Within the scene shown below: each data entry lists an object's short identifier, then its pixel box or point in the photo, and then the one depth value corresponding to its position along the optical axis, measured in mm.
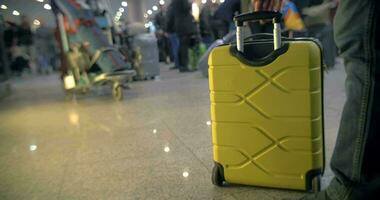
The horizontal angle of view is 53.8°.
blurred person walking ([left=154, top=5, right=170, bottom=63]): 9227
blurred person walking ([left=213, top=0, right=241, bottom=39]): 4795
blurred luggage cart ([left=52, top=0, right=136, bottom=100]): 3959
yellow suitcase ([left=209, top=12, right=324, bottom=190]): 1229
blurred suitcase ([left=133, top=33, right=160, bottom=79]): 5695
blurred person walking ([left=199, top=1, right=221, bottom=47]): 7609
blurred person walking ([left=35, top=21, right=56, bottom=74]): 11220
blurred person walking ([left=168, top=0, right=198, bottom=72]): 6617
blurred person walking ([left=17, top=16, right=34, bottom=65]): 9938
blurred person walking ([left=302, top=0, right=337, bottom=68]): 4340
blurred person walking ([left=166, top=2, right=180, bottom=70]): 6883
